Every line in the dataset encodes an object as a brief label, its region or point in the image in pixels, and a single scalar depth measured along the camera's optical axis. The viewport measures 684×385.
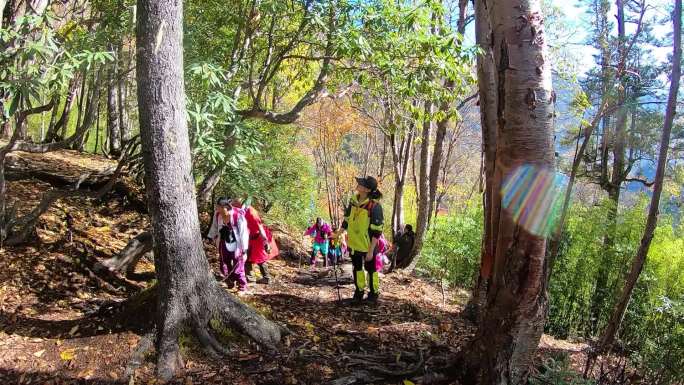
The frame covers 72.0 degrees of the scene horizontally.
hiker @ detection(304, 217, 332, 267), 11.42
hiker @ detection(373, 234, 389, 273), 6.49
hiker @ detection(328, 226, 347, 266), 11.95
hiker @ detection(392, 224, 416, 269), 11.98
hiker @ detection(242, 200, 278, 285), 7.24
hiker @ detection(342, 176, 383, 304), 6.05
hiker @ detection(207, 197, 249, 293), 6.70
